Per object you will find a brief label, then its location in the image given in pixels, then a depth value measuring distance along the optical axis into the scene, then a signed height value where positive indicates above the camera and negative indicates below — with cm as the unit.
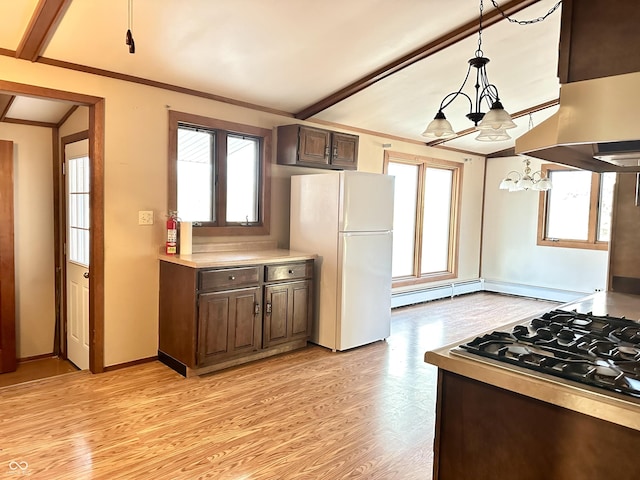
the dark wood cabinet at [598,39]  137 +59
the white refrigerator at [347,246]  406 -31
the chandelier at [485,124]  256 +56
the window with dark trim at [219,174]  388 +33
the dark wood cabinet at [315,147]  434 +67
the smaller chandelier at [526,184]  488 +39
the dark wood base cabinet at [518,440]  116 -64
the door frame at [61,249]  418 -43
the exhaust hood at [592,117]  128 +32
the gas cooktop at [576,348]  126 -44
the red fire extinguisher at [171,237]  367 -24
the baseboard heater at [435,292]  608 -114
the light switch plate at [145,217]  358 -8
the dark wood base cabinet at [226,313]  338 -85
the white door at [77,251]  371 -41
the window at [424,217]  625 -2
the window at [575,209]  625 +17
